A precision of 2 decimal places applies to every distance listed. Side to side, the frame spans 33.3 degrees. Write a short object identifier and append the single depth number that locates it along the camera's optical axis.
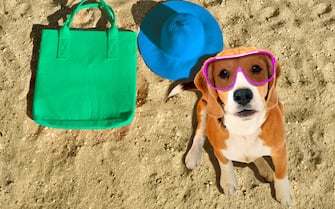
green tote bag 1.74
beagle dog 1.47
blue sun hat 1.72
